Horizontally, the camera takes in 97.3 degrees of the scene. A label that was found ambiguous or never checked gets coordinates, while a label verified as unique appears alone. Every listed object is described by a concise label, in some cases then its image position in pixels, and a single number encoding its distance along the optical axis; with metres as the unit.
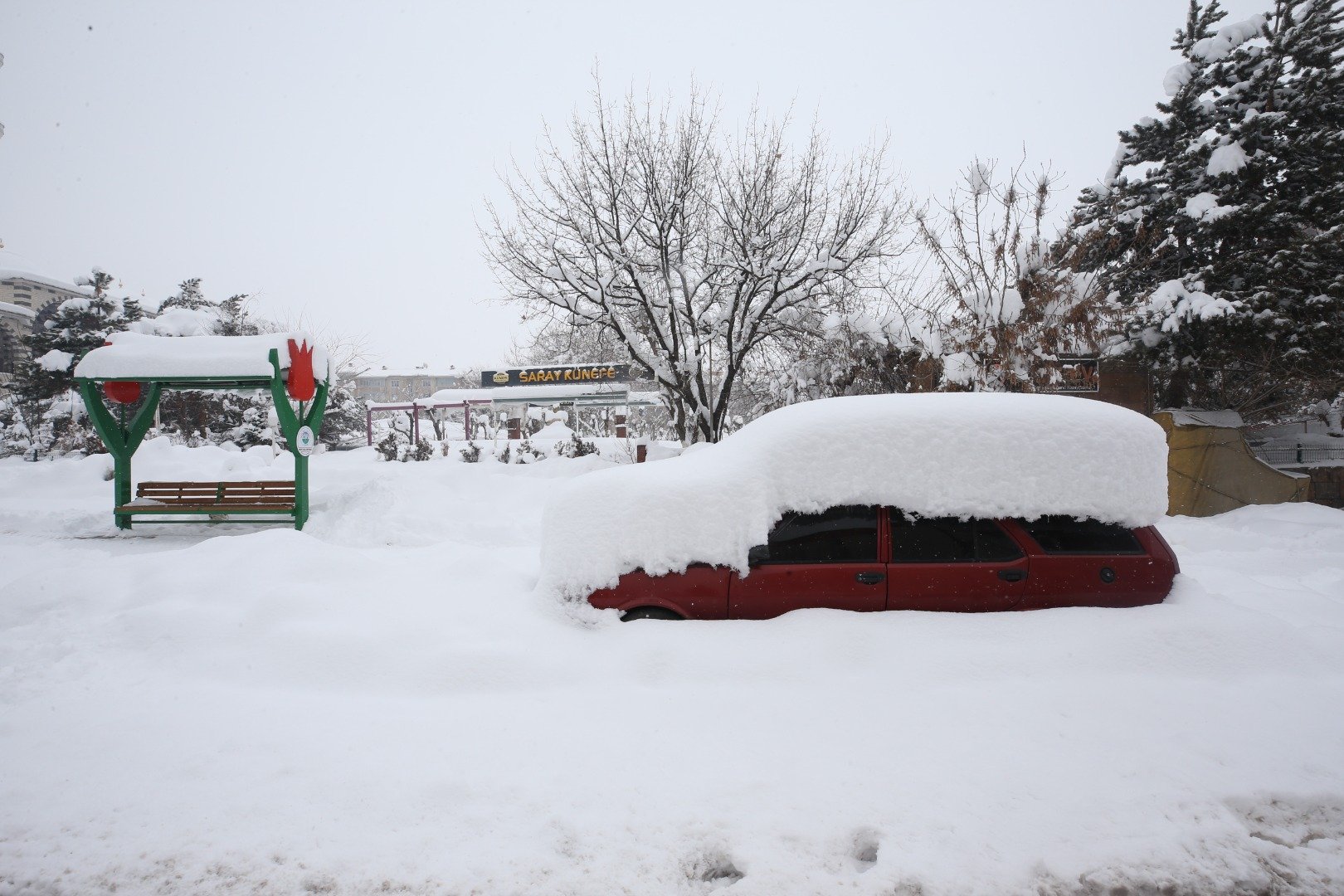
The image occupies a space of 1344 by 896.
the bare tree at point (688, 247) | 12.70
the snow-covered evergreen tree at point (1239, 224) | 10.50
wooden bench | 9.42
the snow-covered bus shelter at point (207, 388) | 8.51
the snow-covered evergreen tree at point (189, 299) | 28.61
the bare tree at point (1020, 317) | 10.00
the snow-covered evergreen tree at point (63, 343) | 21.70
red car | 3.84
